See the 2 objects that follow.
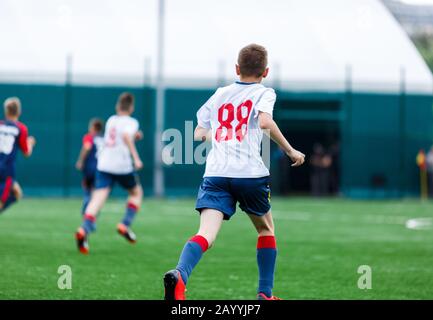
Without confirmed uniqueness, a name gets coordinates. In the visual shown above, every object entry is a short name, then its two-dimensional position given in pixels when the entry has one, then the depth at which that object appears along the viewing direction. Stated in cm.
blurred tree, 3538
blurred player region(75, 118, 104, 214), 1691
